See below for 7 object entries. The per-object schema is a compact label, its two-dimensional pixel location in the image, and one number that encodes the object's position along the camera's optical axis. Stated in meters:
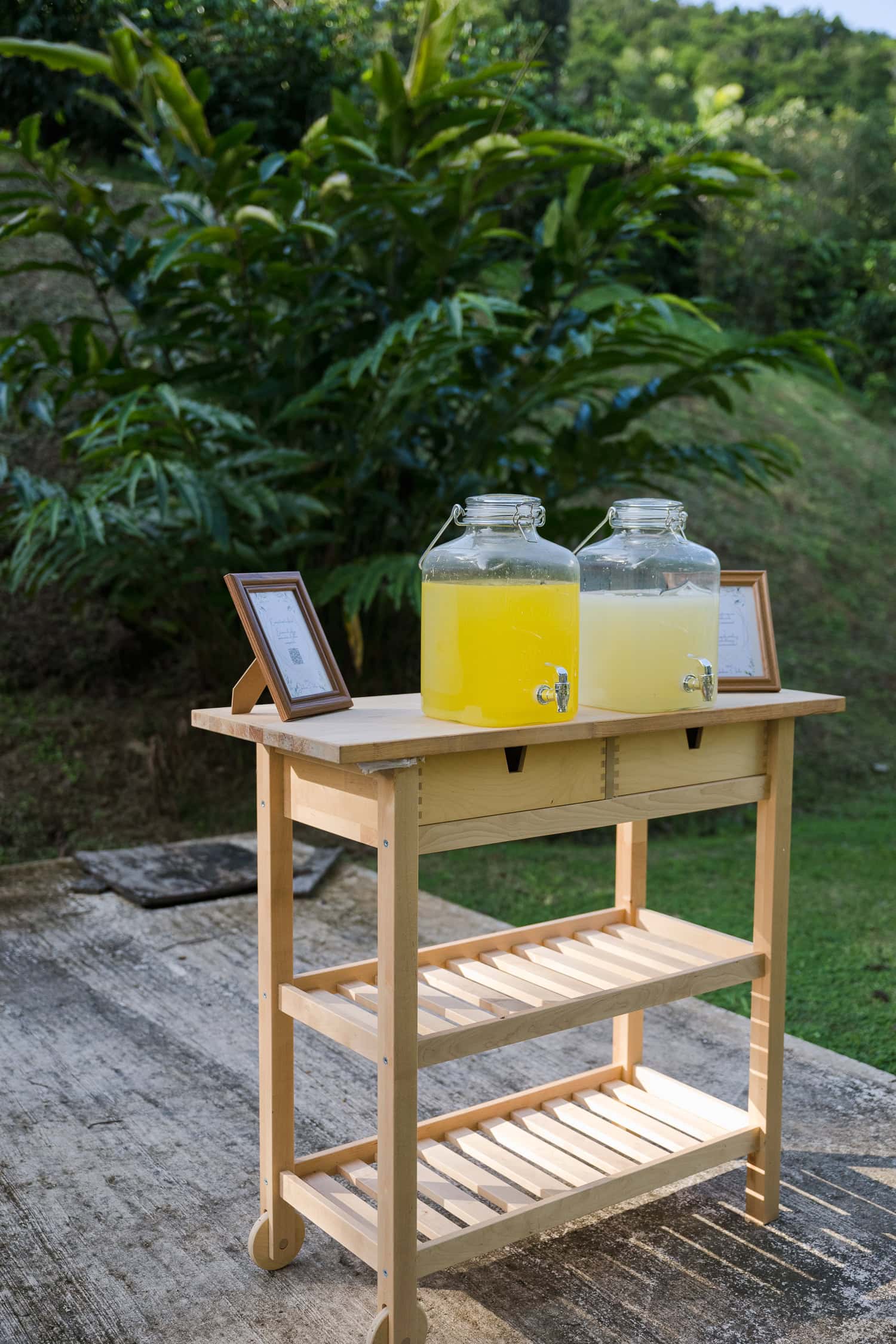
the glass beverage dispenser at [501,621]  1.52
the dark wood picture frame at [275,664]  1.59
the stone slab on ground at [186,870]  3.55
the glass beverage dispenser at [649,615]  1.68
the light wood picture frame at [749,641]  1.94
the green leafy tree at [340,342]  3.66
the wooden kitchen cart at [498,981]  1.51
